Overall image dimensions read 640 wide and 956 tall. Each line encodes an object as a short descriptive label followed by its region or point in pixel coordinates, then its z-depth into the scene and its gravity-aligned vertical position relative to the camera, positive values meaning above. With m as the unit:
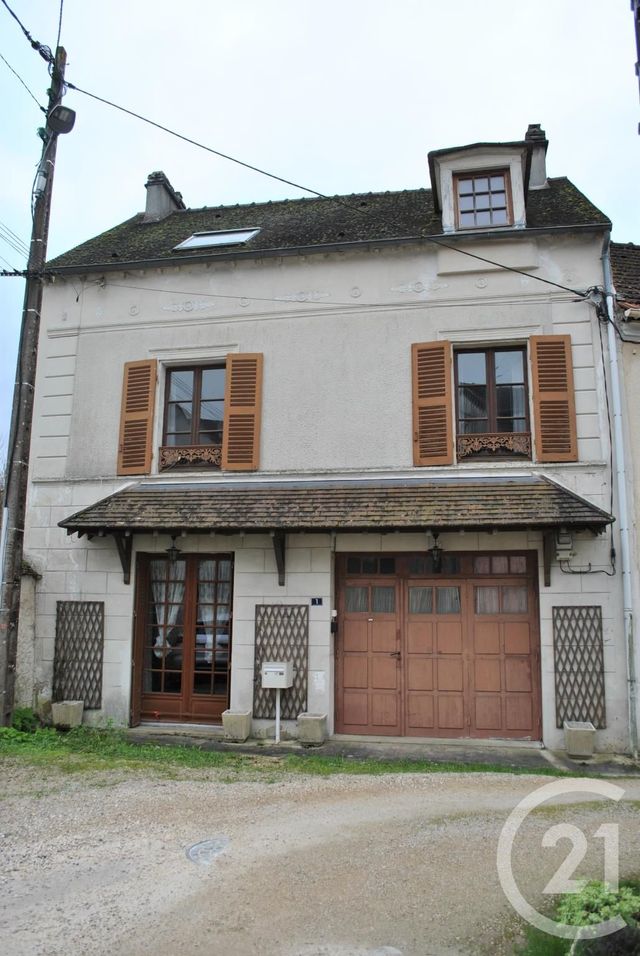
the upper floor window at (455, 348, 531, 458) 9.02 +2.80
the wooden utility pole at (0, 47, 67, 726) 8.44 +2.32
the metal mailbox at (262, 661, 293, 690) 8.52 -0.80
